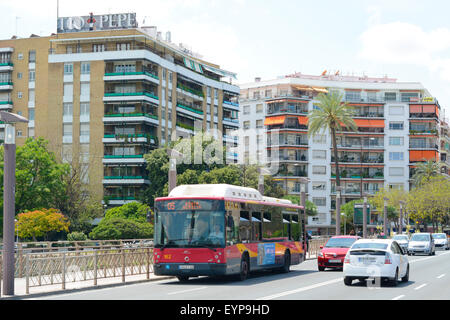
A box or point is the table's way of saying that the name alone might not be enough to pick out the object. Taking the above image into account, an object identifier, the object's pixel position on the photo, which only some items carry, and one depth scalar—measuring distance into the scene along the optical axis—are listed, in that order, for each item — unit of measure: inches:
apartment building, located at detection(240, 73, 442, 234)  4564.5
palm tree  2795.3
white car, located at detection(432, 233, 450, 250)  2519.7
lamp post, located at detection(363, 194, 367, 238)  2394.9
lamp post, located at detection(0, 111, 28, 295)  709.9
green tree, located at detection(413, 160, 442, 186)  4485.7
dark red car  1184.8
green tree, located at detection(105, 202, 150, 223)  2719.0
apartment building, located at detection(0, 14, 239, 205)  3176.7
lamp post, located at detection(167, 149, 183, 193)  1146.0
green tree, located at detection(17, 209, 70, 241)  2374.5
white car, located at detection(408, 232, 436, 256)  2014.0
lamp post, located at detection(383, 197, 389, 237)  2761.3
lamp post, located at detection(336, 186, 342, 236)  2166.6
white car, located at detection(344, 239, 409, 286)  824.9
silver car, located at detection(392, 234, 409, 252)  2156.7
